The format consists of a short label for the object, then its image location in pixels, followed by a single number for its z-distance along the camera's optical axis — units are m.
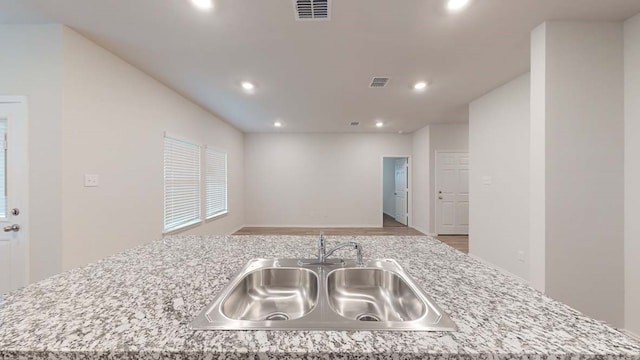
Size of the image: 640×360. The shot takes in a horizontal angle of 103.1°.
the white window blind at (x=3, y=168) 2.10
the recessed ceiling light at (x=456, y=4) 1.81
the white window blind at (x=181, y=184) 3.56
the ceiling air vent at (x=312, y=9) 1.82
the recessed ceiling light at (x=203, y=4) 1.81
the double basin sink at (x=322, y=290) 1.00
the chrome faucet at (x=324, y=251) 1.19
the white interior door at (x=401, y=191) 6.79
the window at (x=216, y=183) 4.82
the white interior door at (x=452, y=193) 5.55
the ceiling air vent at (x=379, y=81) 3.08
